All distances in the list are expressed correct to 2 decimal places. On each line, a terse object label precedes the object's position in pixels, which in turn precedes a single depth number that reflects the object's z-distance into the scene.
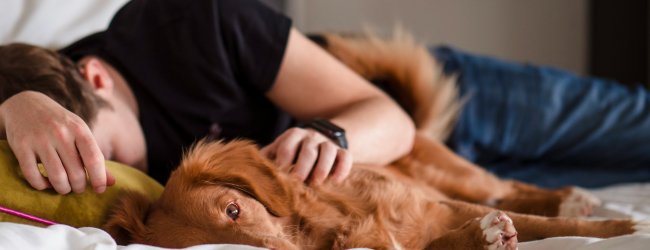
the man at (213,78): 1.49
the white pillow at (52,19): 1.70
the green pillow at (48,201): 0.93
